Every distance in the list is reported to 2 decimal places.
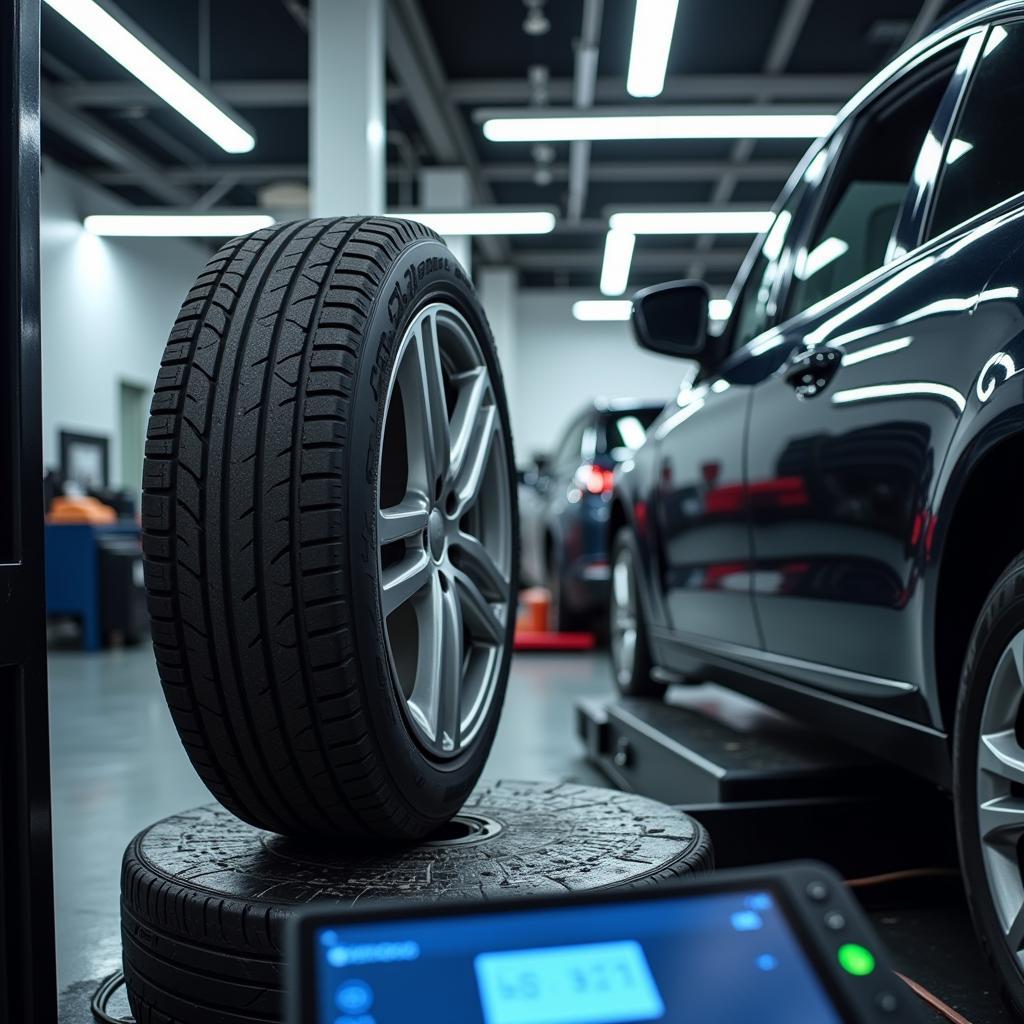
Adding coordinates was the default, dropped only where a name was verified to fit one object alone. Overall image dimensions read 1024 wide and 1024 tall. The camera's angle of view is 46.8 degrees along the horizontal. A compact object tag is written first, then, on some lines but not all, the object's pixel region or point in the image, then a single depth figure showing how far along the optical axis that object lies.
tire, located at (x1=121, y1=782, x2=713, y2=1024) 1.37
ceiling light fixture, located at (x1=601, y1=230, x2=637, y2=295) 12.41
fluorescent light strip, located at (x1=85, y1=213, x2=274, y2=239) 10.41
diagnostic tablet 0.69
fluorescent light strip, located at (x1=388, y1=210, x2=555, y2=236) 10.23
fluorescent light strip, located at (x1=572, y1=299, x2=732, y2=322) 16.30
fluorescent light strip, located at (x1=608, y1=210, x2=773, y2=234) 10.70
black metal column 1.28
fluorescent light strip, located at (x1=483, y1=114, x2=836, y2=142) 8.09
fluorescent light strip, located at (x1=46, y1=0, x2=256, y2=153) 5.86
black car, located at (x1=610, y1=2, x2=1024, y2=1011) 1.49
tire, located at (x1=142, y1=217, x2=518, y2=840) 1.40
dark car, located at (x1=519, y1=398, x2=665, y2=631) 6.86
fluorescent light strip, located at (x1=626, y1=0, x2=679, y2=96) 6.13
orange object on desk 8.55
